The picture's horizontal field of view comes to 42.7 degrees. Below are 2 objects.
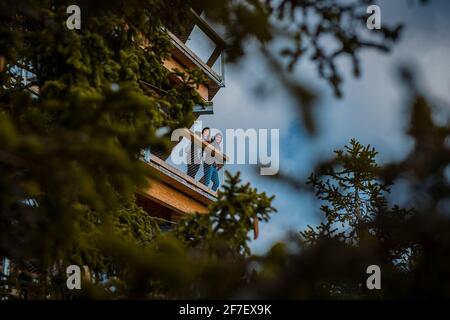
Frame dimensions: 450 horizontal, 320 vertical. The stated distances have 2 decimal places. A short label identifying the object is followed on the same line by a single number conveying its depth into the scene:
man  20.05
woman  20.69
